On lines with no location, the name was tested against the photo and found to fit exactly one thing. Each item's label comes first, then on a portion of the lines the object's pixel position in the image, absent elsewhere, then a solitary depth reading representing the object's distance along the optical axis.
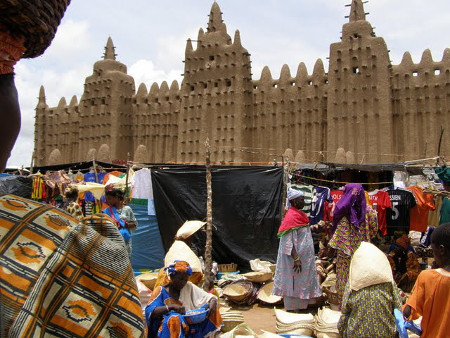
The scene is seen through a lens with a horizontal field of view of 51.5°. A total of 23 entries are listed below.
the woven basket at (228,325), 6.09
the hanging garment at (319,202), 9.82
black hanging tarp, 10.36
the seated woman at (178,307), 3.57
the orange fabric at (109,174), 11.97
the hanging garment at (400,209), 8.93
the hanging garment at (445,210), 8.77
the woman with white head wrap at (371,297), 3.90
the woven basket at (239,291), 8.24
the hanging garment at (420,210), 8.84
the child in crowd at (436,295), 3.11
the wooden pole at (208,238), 8.42
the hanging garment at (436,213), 8.95
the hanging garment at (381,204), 8.94
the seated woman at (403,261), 9.05
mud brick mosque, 21.16
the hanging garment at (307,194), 9.95
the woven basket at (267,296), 8.20
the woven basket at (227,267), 10.15
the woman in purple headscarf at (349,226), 6.65
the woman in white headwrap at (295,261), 7.17
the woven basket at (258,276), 8.80
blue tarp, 10.43
